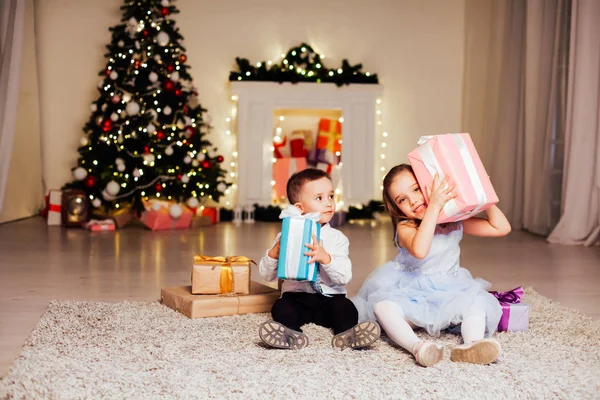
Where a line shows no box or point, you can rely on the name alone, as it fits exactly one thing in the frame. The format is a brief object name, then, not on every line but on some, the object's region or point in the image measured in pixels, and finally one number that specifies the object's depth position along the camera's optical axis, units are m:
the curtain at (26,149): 6.20
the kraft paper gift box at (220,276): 2.74
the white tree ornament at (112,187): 5.84
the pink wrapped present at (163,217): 5.70
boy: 2.43
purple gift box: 2.52
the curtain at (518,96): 5.38
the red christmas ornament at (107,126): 5.96
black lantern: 5.81
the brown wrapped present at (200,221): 5.96
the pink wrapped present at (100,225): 5.58
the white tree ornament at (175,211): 5.73
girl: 2.32
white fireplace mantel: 6.79
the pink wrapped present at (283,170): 6.90
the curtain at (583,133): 4.78
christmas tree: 5.99
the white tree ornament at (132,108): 5.92
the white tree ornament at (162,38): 6.03
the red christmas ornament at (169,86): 6.08
